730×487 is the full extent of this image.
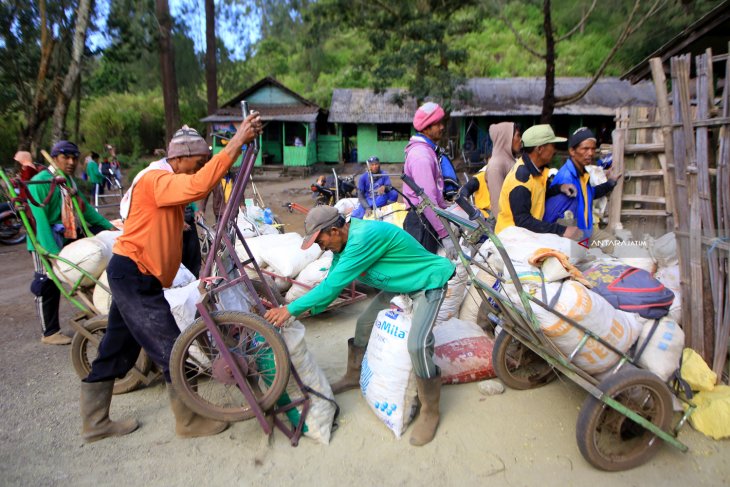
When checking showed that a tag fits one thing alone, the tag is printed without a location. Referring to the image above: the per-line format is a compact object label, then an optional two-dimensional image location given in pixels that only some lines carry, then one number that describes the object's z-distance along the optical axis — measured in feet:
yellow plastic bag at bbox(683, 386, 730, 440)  8.95
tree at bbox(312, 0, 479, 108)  49.83
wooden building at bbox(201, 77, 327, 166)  68.64
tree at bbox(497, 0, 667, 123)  40.98
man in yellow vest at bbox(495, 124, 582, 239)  11.03
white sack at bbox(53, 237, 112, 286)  12.39
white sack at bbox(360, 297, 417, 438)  9.43
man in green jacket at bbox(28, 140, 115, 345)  13.09
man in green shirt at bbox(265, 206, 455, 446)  8.73
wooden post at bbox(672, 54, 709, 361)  9.76
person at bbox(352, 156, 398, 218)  25.68
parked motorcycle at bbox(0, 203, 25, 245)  29.50
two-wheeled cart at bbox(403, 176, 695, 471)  8.04
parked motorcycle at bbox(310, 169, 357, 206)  33.14
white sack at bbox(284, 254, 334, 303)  16.16
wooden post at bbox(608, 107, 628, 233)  19.63
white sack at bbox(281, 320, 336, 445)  9.34
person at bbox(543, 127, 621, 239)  11.89
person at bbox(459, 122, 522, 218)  14.11
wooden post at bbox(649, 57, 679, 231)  9.99
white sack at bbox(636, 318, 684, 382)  9.23
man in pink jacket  11.90
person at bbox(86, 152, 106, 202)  43.32
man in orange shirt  8.64
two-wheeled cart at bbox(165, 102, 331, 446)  8.52
